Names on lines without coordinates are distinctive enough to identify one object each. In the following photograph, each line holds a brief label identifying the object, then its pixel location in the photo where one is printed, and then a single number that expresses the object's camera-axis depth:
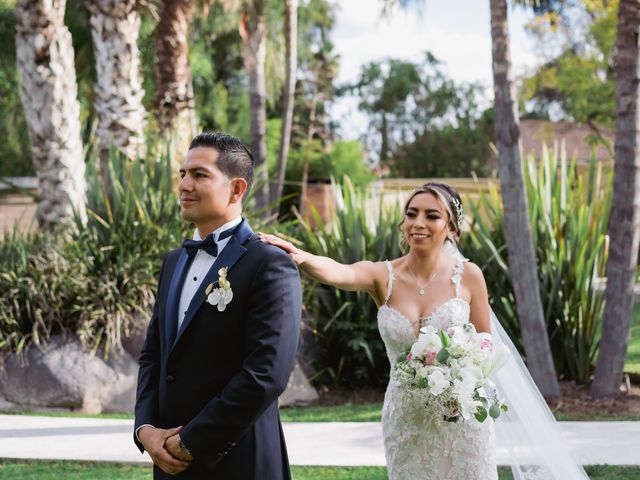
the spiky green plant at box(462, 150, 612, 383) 9.61
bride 4.21
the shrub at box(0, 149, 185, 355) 9.34
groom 2.91
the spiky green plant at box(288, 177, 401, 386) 10.44
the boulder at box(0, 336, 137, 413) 8.98
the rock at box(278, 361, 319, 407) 9.73
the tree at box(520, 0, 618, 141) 24.50
